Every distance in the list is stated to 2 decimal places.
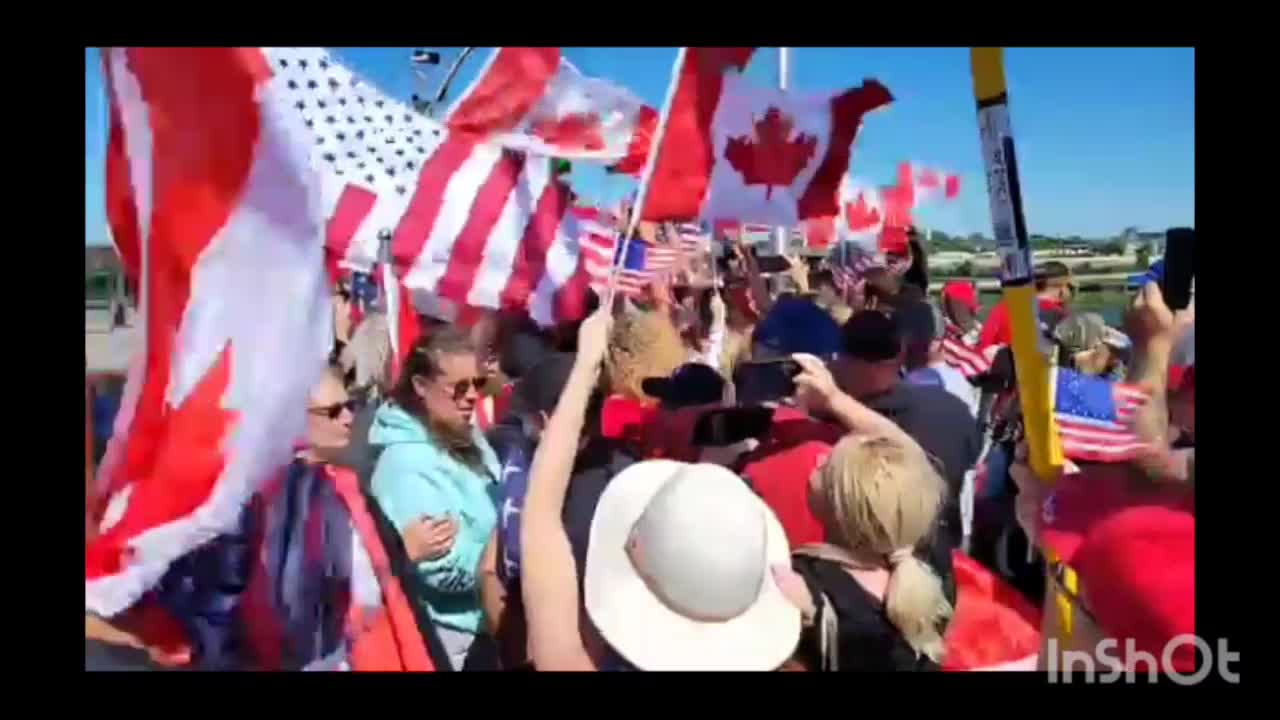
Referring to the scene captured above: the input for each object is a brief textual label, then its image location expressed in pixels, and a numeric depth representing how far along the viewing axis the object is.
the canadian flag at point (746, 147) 4.11
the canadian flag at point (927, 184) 6.70
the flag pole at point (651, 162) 3.97
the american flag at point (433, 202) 3.56
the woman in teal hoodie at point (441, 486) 3.33
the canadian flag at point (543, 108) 3.94
